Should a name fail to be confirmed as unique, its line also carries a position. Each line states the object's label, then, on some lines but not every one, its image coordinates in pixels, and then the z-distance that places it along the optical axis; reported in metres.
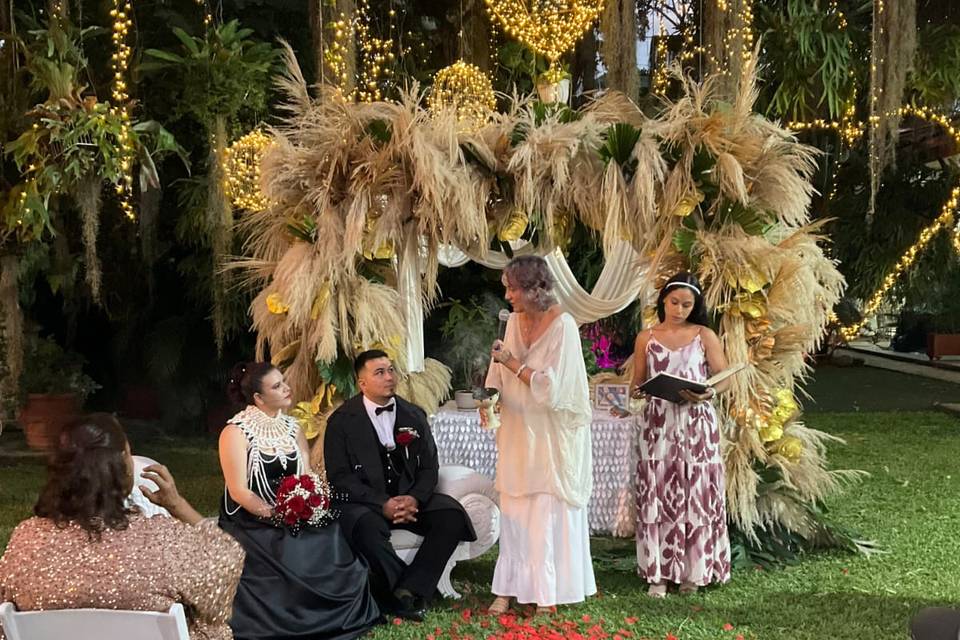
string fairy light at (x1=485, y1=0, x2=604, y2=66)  7.50
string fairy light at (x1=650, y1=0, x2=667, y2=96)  10.16
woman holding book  4.75
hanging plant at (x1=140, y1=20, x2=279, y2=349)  8.09
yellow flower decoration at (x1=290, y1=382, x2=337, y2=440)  5.36
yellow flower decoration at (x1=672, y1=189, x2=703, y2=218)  5.09
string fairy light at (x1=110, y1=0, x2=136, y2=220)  7.33
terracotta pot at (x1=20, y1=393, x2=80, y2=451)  10.14
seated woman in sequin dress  2.53
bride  4.07
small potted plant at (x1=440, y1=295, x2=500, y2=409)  7.78
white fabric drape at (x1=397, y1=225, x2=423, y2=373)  5.59
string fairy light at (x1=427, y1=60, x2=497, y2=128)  7.91
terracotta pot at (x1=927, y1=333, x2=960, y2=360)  18.58
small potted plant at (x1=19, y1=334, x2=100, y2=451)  10.13
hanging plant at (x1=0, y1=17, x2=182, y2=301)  7.20
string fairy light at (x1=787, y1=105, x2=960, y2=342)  11.09
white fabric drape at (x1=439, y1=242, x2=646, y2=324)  6.65
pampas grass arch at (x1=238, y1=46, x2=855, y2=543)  5.12
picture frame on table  6.29
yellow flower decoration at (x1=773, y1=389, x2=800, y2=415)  5.21
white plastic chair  2.40
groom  4.55
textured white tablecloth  6.02
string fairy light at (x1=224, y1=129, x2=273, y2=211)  7.43
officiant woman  4.25
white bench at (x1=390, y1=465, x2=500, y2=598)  4.93
